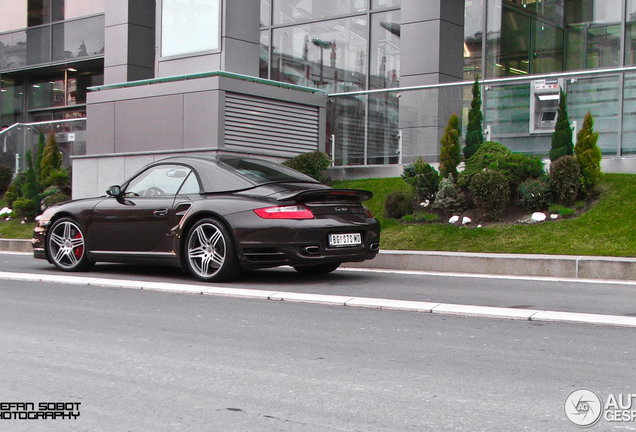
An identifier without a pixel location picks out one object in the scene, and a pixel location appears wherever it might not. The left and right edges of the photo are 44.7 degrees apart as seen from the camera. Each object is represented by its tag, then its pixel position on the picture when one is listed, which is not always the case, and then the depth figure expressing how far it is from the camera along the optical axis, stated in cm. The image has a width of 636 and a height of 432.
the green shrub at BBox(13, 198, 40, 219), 1820
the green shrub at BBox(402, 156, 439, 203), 1322
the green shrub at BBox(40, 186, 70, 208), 1822
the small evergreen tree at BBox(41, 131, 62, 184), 1970
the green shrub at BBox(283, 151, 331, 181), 1548
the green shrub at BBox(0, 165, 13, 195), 2184
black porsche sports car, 828
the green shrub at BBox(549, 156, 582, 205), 1198
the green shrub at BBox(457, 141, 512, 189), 1284
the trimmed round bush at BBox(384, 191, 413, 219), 1320
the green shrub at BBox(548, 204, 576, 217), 1177
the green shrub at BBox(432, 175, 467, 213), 1276
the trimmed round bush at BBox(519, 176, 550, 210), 1205
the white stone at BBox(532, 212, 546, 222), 1185
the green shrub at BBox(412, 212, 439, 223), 1274
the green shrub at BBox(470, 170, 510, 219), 1216
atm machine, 1384
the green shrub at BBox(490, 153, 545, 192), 1265
